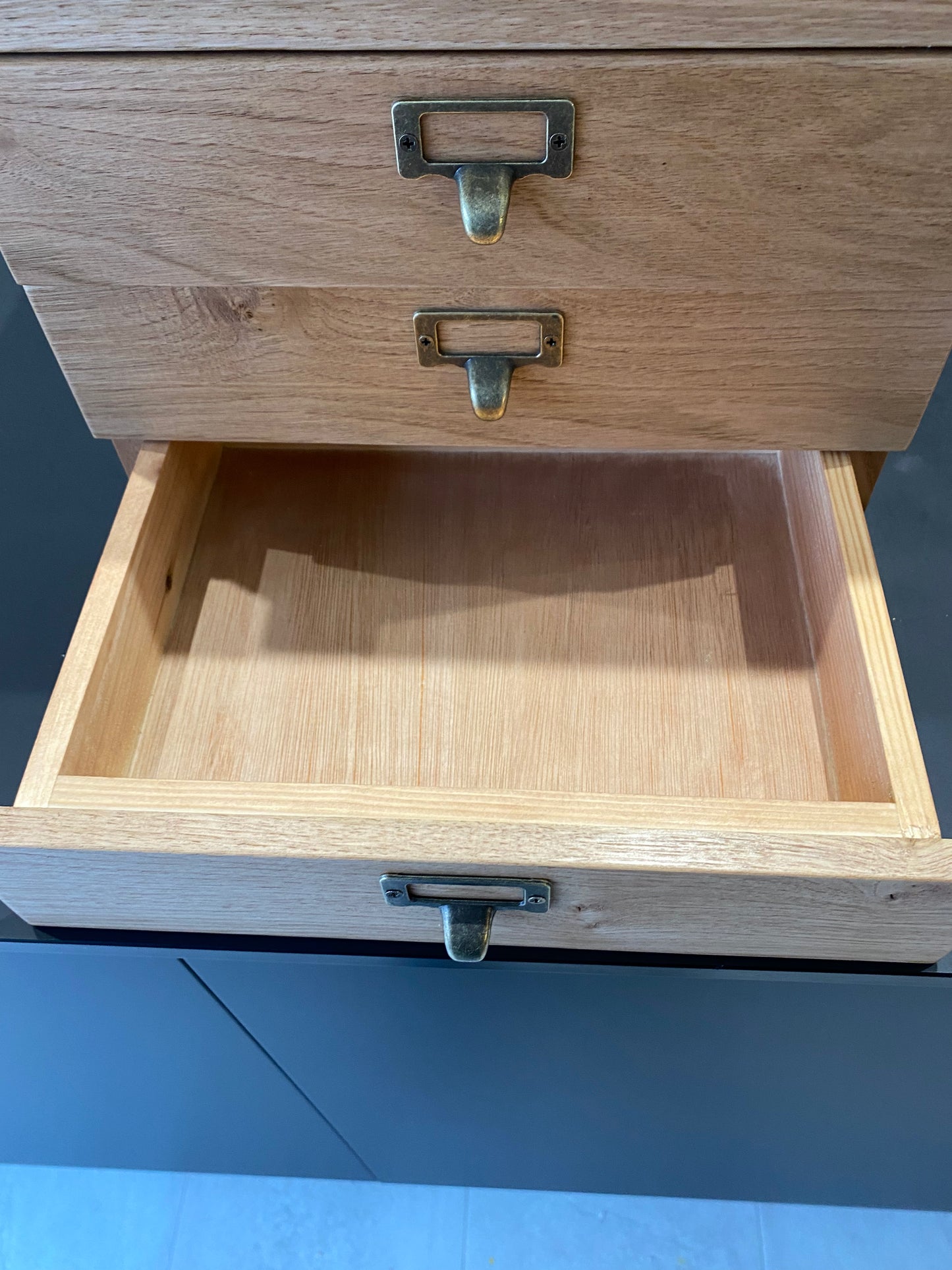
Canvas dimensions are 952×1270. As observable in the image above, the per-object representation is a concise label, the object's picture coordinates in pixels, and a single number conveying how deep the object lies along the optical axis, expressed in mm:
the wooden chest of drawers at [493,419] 411
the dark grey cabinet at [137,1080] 624
